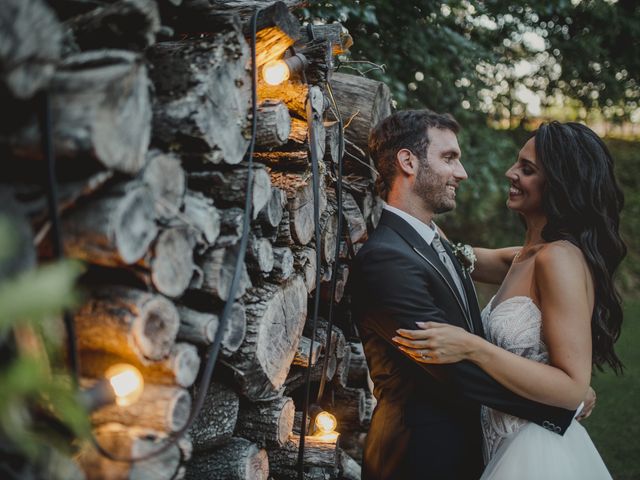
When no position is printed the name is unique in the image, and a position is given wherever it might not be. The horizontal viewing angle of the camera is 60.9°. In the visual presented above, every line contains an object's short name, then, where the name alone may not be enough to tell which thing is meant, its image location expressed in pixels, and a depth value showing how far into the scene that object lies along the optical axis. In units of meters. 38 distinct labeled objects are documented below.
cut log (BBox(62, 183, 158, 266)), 1.23
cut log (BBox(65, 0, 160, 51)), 1.38
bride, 2.28
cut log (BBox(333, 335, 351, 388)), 3.05
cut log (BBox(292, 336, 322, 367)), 2.46
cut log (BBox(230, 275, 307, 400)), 1.98
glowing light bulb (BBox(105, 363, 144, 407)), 1.45
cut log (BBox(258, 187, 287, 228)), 2.08
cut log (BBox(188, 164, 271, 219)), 1.82
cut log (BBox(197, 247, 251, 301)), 1.70
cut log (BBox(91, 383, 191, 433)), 1.46
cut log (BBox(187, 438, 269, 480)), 2.13
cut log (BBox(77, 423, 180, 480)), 1.38
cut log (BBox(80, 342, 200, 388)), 1.48
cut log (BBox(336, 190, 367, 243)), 3.02
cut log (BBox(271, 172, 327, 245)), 2.35
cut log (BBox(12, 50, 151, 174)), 1.13
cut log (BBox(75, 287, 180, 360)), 1.38
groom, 2.30
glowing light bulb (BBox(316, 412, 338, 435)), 2.82
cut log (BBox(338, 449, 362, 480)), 3.17
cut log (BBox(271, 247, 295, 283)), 2.21
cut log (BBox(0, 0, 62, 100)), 0.98
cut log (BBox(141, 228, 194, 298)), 1.41
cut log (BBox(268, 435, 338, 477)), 2.58
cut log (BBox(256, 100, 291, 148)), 2.08
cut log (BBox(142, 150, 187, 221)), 1.43
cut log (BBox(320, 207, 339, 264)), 2.75
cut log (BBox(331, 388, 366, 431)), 3.42
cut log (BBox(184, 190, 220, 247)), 1.63
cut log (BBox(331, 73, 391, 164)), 3.01
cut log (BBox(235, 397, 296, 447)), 2.27
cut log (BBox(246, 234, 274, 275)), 2.04
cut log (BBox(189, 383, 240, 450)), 2.03
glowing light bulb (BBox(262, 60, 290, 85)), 2.14
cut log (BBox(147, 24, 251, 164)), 1.56
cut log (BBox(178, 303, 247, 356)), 1.63
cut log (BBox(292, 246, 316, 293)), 2.43
